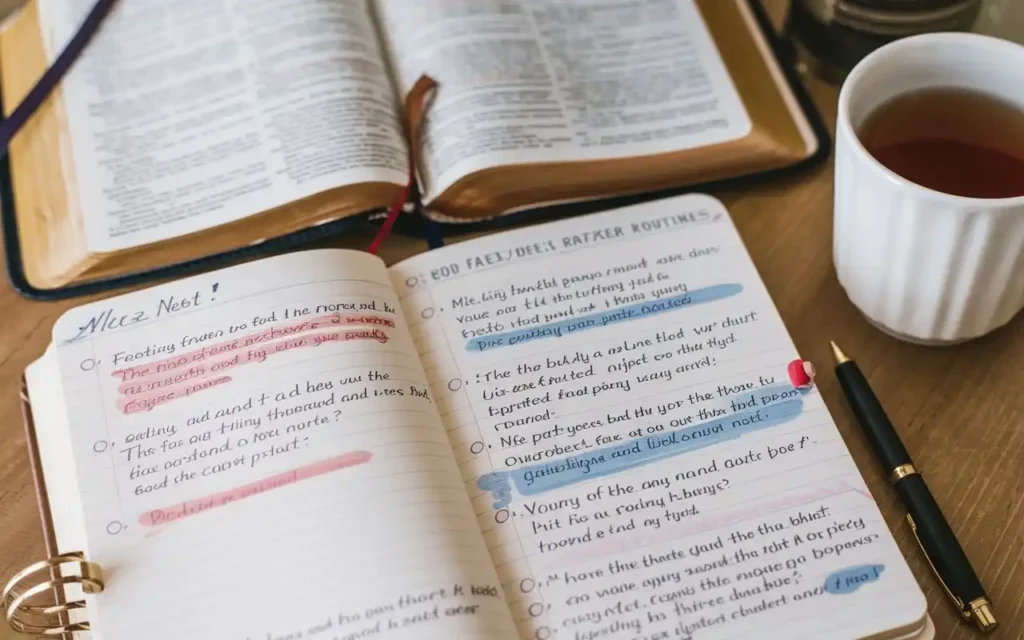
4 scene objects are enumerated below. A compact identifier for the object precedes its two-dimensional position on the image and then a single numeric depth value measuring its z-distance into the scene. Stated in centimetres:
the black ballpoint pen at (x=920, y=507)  43
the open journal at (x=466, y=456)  42
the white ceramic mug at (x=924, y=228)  44
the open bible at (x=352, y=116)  58
